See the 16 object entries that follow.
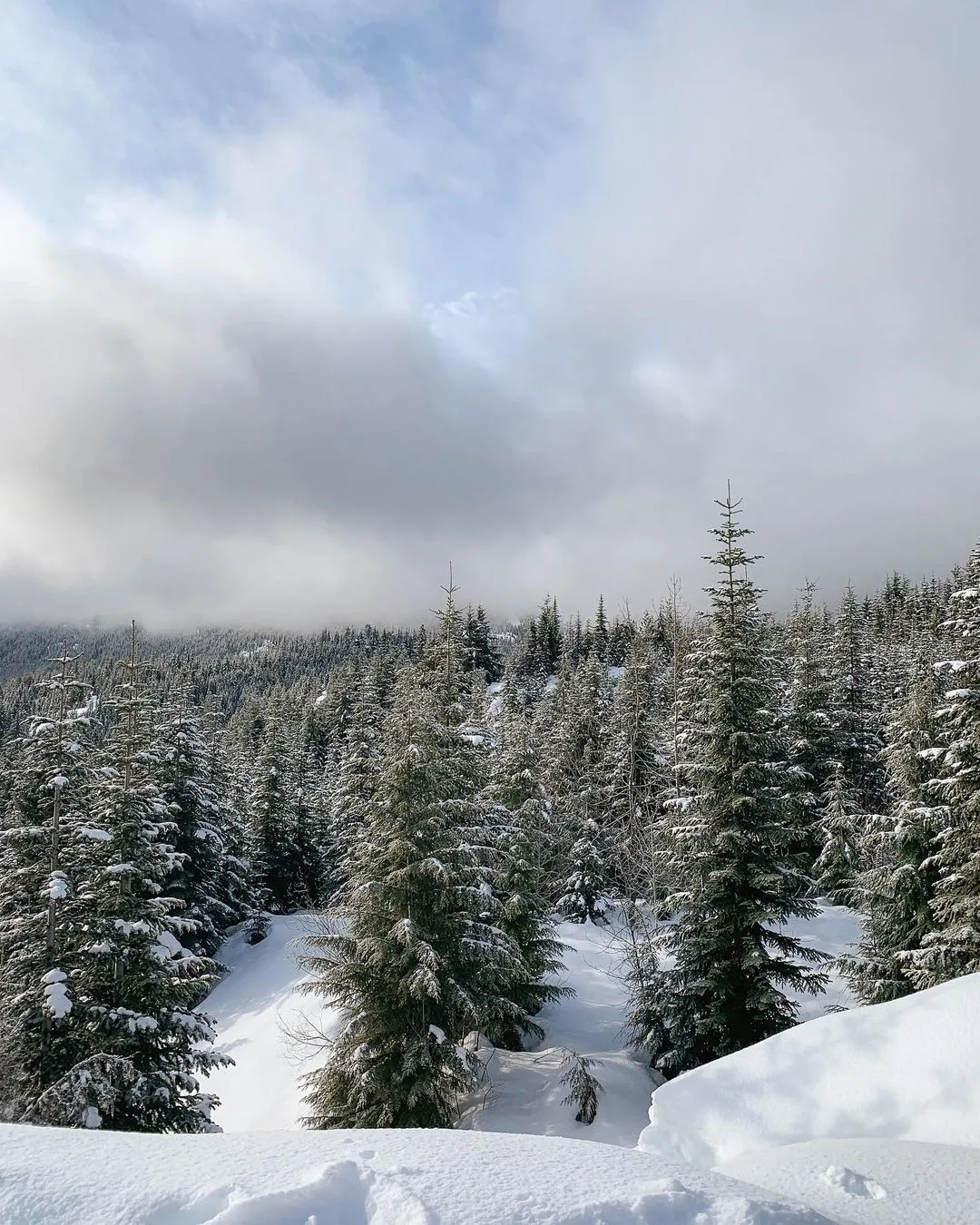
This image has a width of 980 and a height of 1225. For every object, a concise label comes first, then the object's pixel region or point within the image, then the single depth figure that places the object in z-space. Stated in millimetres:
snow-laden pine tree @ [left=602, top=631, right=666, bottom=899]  17656
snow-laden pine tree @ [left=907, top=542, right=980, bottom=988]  13992
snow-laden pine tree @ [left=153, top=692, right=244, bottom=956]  25953
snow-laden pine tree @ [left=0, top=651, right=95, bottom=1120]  12383
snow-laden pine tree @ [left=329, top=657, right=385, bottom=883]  17797
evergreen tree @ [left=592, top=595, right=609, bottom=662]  95612
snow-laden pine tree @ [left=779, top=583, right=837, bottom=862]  31953
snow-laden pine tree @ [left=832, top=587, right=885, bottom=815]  35562
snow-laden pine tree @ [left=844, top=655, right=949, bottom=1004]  16953
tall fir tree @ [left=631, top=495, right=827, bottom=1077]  14148
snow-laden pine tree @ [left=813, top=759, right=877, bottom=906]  28641
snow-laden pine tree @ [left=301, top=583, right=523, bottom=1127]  12773
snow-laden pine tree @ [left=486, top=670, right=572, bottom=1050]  18078
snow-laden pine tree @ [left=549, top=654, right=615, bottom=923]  29078
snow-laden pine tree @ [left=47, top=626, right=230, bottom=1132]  11484
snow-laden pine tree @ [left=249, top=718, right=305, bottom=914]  34656
